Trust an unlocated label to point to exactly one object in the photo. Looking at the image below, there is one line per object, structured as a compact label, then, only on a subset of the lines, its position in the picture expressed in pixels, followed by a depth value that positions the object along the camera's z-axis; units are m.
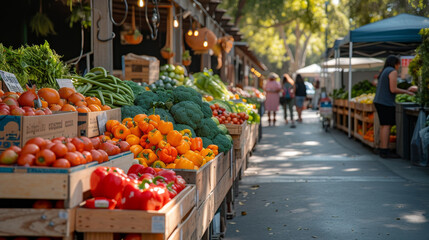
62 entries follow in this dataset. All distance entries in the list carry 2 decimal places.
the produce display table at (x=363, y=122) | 13.66
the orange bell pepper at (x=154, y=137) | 5.47
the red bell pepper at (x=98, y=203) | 3.35
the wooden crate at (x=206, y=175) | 4.50
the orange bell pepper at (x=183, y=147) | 5.51
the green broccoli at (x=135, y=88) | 7.62
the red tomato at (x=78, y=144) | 3.72
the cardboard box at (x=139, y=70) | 11.25
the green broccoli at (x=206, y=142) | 6.45
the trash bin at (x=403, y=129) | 12.19
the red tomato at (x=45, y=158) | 3.33
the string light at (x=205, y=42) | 15.20
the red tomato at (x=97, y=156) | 3.81
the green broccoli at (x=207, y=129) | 6.79
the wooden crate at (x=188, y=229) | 3.67
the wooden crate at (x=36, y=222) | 3.19
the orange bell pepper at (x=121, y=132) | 5.46
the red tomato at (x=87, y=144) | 3.86
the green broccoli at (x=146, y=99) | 6.95
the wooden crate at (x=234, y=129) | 7.96
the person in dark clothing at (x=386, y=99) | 12.71
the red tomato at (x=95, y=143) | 4.25
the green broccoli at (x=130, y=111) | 6.42
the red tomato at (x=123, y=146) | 4.63
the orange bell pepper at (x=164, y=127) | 5.76
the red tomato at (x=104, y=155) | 3.93
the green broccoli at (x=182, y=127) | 6.50
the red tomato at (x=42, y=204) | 3.25
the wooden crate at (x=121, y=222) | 3.30
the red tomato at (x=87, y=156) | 3.62
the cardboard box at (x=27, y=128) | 3.80
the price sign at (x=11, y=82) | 5.16
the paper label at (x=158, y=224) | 3.30
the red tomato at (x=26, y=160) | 3.32
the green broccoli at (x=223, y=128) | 7.24
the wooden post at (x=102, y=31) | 9.05
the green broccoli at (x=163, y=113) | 6.67
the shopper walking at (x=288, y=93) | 23.14
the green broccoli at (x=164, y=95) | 7.16
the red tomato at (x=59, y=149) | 3.38
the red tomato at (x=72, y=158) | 3.39
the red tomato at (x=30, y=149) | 3.39
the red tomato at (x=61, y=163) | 3.30
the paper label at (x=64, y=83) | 6.00
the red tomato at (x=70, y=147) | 3.51
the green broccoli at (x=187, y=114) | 6.72
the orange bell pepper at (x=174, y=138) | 5.59
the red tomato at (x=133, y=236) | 3.35
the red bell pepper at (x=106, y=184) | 3.52
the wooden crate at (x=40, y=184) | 3.22
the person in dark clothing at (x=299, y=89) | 23.64
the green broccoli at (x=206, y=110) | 7.30
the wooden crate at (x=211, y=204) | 4.59
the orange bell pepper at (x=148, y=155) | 5.25
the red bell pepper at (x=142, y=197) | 3.39
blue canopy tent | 14.66
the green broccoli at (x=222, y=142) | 6.60
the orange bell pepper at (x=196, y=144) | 5.84
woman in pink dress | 23.22
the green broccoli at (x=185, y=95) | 7.26
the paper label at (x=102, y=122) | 5.39
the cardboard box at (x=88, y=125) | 5.03
